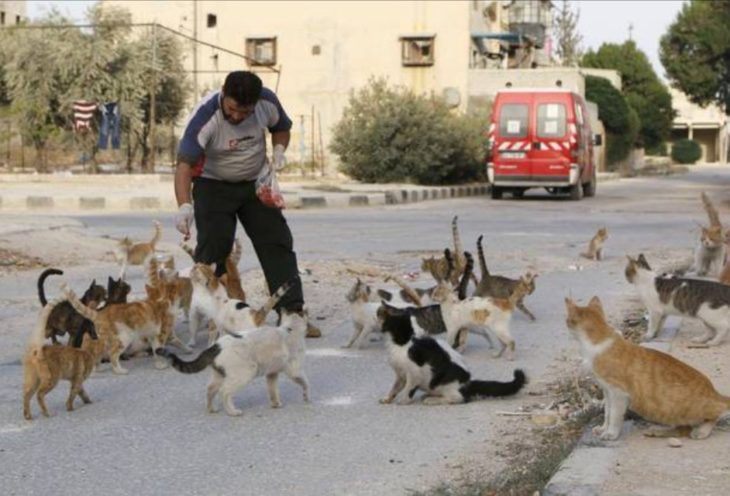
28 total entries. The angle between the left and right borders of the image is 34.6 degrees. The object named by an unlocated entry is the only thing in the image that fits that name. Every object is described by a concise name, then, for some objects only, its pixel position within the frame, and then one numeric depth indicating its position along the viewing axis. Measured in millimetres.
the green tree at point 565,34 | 70375
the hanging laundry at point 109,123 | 33844
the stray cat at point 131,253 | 11664
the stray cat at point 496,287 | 9031
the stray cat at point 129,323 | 6930
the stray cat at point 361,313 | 7898
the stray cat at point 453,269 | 9512
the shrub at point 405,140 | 30797
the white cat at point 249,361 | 5926
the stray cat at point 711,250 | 11227
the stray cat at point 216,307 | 7262
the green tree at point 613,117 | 51938
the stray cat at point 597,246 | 13578
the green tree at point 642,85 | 69500
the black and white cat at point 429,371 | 6203
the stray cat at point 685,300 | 7770
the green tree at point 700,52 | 42094
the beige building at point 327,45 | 42812
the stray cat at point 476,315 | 7672
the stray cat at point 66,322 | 7258
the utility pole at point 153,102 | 29172
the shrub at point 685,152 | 82500
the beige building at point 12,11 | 56781
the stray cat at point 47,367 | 5832
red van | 26828
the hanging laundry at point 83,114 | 32969
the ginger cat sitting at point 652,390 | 5234
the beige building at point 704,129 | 92500
